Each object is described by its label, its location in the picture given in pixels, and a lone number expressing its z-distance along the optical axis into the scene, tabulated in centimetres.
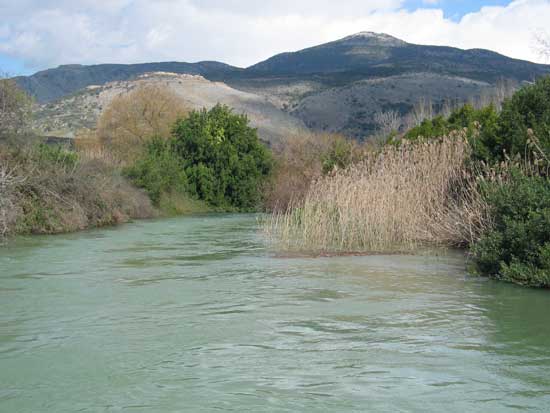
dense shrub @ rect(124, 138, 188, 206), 3684
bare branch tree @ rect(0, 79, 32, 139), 2516
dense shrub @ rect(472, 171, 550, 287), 1205
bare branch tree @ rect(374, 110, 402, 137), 6051
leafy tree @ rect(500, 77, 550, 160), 1642
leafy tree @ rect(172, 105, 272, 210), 4412
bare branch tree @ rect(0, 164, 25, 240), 2034
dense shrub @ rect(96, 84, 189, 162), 4759
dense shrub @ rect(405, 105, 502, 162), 1723
